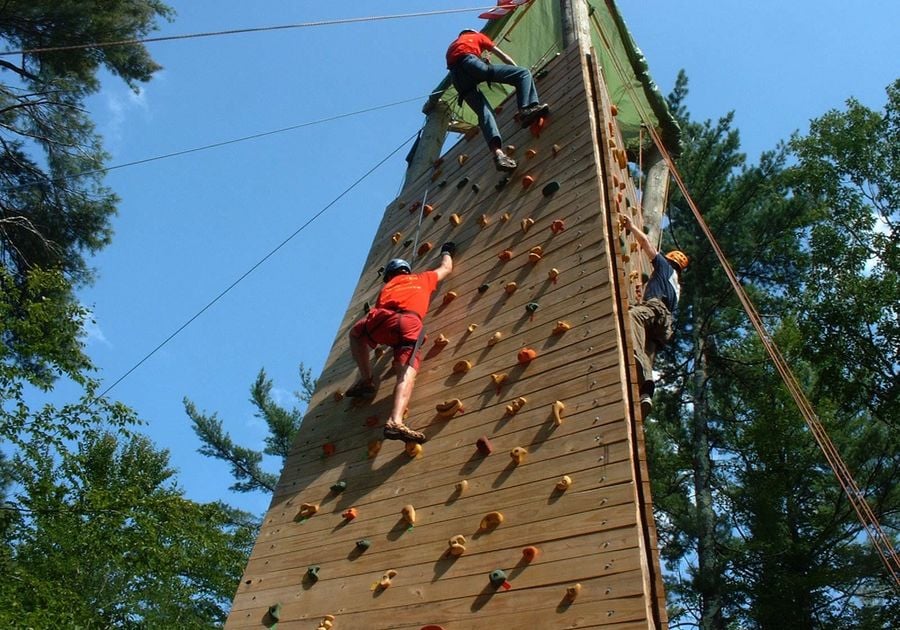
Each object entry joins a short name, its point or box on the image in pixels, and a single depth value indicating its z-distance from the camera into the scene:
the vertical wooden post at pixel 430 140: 6.86
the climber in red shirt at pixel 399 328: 4.30
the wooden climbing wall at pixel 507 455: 2.88
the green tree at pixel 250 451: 15.17
